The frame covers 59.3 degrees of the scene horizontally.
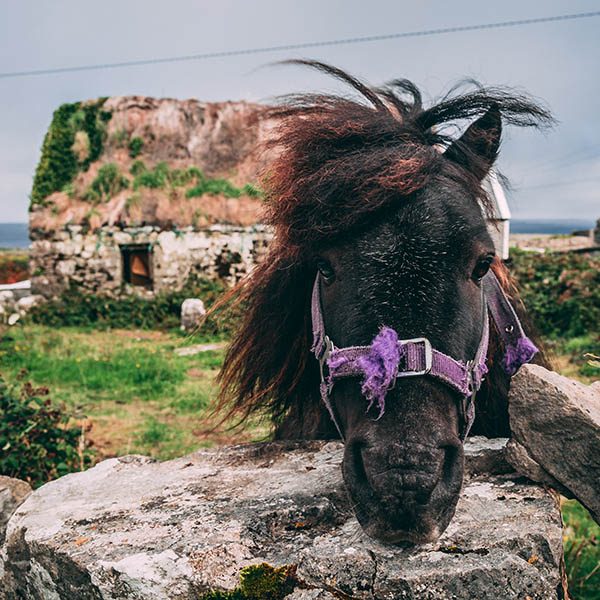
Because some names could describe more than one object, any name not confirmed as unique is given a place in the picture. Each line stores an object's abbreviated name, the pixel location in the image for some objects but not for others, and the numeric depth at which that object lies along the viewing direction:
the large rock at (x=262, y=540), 1.34
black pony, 1.30
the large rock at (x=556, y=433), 1.57
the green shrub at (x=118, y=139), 13.48
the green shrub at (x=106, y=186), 12.94
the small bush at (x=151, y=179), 13.00
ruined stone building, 12.63
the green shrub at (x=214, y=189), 13.10
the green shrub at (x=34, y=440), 3.37
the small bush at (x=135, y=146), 13.46
